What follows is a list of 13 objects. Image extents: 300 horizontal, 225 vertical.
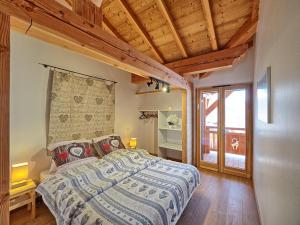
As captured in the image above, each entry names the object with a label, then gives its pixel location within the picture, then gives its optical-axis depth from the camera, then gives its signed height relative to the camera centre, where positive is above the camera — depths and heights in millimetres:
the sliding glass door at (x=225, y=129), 3346 -385
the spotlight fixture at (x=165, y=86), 3296 +594
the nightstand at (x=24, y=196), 2020 -1209
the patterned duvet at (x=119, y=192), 1399 -929
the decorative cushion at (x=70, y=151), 2418 -669
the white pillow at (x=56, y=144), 2508 -550
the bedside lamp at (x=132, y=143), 4090 -833
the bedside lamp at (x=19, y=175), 2115 -900
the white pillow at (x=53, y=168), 2400 -900
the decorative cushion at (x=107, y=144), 3034 -670
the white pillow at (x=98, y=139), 3137 -563
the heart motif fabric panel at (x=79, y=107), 2791 +104
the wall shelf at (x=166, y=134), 4391 -646
